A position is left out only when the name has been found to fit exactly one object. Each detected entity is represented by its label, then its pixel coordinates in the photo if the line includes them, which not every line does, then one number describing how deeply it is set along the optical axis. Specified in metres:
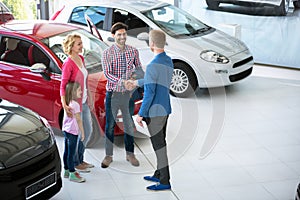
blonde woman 5.75
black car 4.71
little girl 5.71
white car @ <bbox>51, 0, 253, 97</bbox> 8.80
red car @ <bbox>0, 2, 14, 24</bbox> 9.21
